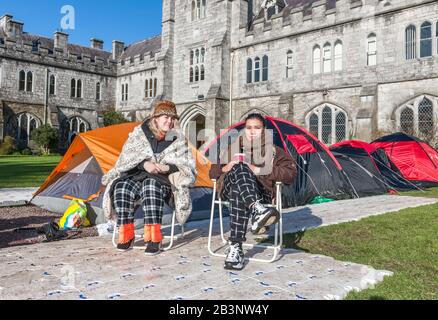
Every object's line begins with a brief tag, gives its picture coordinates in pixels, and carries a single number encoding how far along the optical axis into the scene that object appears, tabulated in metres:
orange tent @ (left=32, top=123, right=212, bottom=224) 6.36
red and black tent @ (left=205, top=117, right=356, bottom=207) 8.51
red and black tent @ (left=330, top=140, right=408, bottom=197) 9.91
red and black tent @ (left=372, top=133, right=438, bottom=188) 12.36
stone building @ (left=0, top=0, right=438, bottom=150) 17.20
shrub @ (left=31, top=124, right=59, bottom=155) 28.22
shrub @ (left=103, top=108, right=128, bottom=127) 30.98
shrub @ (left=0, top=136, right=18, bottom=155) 26.75
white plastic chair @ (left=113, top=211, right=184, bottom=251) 3.99
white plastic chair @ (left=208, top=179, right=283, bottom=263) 3.56
